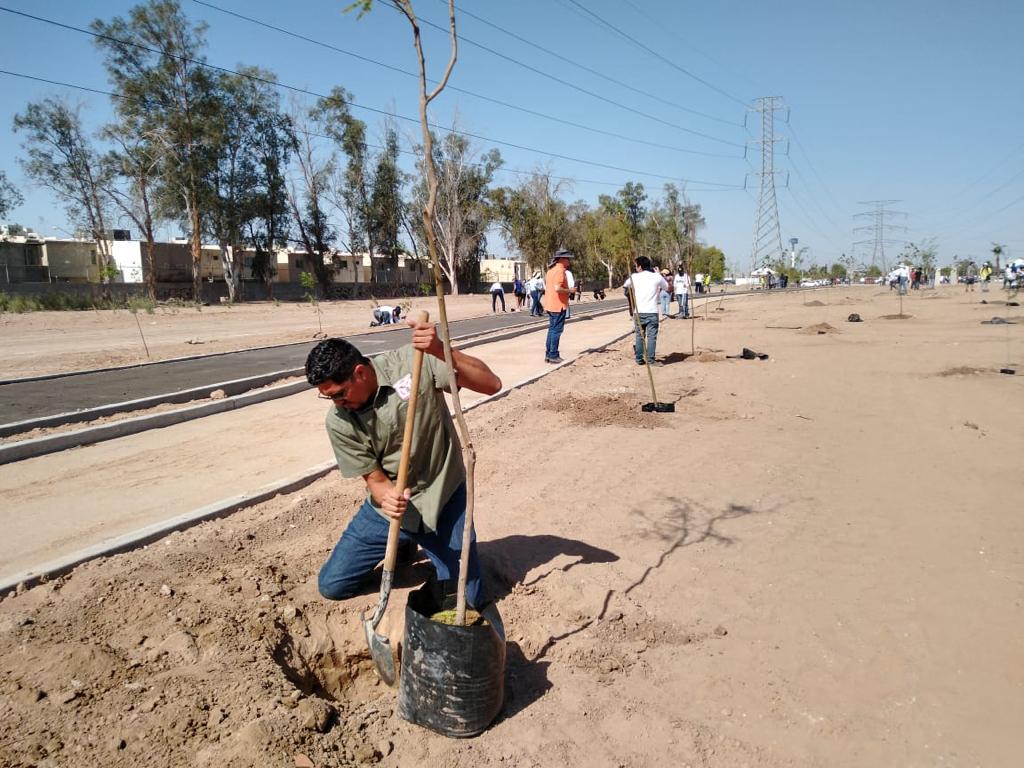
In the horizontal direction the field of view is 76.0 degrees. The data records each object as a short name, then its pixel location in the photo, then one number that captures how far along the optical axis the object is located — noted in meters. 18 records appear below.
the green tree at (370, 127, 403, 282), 53.72
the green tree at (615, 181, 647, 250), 66.04
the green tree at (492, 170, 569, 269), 56.59
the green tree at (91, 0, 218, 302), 37.22
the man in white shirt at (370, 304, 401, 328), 23.17
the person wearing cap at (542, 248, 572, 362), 11.25
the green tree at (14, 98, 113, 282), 37.78
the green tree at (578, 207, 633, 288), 62.59
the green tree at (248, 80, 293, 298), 44.81
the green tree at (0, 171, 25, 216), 35.29
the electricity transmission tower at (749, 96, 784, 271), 50.05
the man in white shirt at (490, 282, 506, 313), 29.53
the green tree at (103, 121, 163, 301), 37.22
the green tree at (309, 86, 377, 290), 51.06
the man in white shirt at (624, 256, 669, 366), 10.05
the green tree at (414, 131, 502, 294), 51.06
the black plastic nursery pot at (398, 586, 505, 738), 2.57
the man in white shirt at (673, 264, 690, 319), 22.05
